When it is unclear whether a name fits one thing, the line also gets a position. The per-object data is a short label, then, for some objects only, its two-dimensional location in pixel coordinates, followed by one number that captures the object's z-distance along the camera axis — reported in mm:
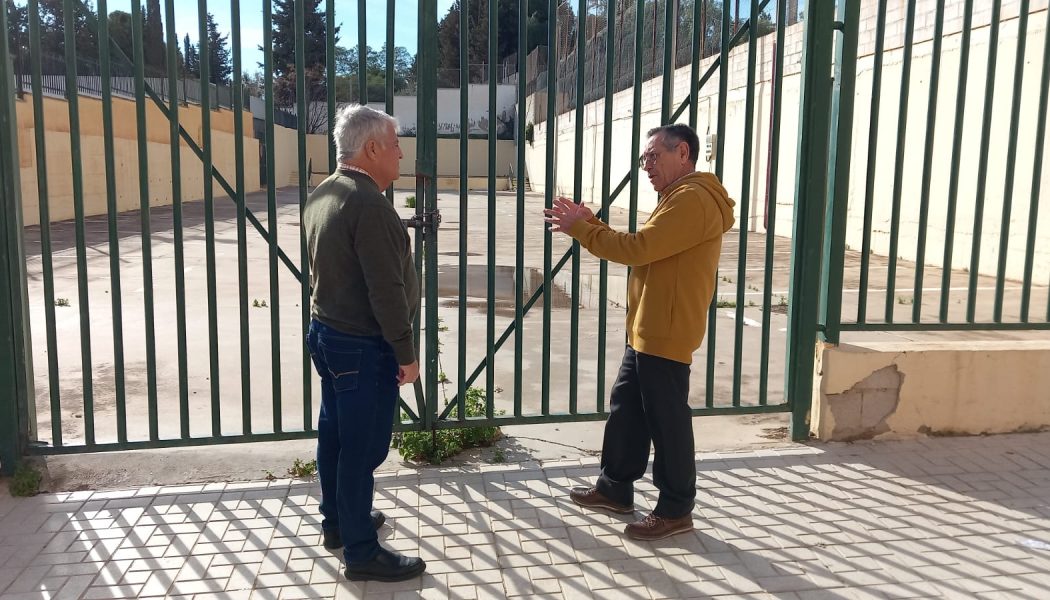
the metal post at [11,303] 3799
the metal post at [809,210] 4457
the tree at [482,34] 40781
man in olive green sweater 2930
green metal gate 3879
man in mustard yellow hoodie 3291
